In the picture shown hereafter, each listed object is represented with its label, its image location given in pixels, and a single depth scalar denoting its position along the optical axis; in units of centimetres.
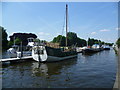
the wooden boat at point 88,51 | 3317
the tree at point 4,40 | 4059
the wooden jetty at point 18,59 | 1268
